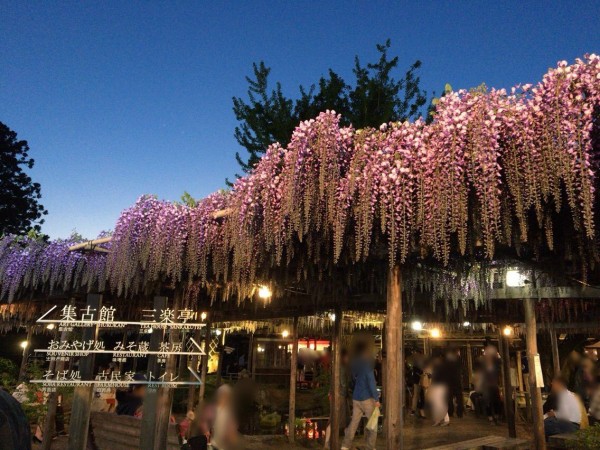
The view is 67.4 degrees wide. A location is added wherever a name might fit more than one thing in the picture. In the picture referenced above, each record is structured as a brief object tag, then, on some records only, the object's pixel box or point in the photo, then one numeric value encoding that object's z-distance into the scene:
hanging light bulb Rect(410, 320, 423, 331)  14.19
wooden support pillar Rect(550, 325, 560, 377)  12.23
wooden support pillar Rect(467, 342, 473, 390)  18.86
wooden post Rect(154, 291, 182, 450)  6.22
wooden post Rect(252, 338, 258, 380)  18.58
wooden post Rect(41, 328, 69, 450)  7.82
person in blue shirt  6.99
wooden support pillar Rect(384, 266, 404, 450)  4.14
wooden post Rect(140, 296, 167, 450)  5.70
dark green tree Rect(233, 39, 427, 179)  13.09
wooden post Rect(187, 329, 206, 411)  9.84
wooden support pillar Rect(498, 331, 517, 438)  10.10
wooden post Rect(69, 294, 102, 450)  5.96
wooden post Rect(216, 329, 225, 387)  14.95
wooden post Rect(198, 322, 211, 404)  11.60
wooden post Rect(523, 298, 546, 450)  7.39
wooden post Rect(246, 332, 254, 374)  18.53
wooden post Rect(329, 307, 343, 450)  8.25
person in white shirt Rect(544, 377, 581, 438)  7.35
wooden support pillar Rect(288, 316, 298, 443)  10.10
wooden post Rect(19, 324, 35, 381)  12.99
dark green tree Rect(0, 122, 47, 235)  31.00
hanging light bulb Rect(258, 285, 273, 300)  8.15
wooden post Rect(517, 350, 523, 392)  17.78
